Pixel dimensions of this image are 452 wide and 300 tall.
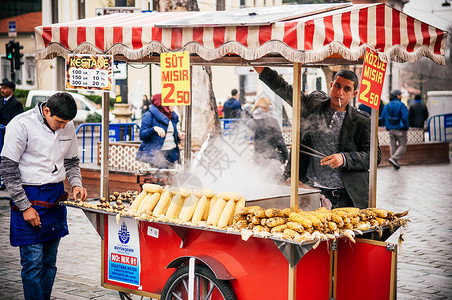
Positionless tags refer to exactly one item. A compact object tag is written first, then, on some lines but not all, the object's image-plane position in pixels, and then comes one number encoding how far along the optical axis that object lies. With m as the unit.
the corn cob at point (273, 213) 4.13
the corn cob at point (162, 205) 4.71
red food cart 3.98
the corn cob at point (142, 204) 4.78
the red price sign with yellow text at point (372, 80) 4.29
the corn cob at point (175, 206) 4.64
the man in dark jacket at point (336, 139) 5.26
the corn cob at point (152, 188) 4.90
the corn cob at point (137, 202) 4.90
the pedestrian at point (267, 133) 8.92
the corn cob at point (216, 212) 4.35
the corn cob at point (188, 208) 4.51
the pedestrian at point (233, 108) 17.75
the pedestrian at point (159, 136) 9.14
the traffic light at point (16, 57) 19.52
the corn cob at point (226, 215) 4.30
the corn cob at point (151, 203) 4.76
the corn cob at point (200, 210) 4.46
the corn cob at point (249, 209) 4.26
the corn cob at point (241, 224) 4.16
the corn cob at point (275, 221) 4.02
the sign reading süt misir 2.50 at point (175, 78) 4.59
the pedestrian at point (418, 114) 18.91
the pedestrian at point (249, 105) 17.36
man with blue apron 4.59
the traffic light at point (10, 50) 19.44
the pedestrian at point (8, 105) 11.29
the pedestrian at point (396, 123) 15.36
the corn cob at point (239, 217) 4.28
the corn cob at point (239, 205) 4.38
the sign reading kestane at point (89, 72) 5.10
